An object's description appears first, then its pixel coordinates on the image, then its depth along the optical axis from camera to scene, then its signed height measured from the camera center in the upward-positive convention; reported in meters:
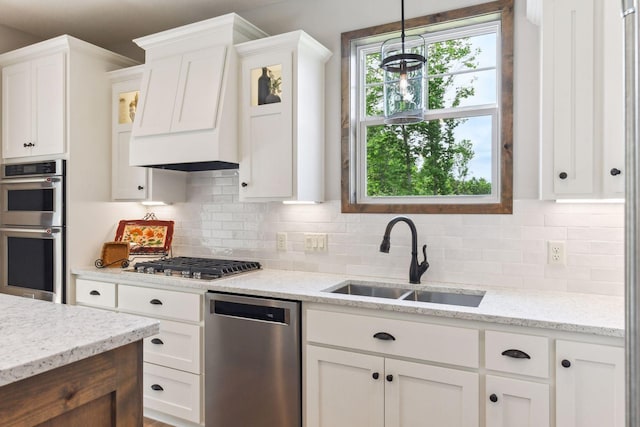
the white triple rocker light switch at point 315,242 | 2.87 -0.20
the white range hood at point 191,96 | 2.67 +0.74
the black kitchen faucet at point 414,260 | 2.45 -0.27
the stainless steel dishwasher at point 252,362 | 2.21 -0.80
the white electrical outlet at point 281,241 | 3.01 -0.20
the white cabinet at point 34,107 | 3.08 +0.78
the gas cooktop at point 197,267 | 2.59 -0.35
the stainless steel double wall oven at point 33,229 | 3.02 -0.12
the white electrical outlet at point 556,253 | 2.26 -0.22
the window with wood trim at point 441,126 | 2.46 +0.53
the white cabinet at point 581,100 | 1.85 +0.49
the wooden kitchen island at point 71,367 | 0.95 -0.38
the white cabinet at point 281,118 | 2.59 +0.58
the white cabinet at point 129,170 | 3.17 +0.31
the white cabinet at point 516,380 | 1.73 -0.69
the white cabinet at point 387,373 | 1.87 -0.74
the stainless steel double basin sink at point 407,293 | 2.36 -0.46
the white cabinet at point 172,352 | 2.51 -0.84
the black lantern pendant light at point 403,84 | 2.06 +0.63
